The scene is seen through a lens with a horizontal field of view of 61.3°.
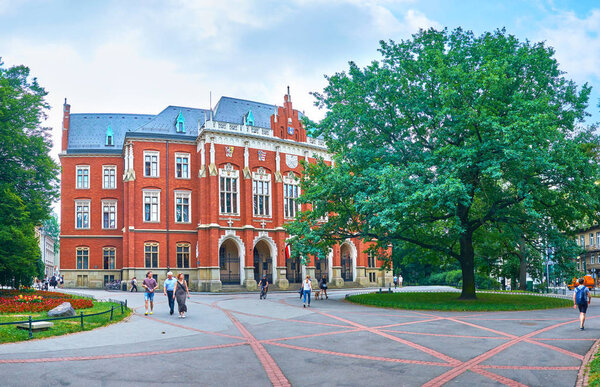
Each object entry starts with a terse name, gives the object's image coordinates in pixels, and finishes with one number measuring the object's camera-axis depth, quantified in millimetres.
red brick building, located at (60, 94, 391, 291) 45125
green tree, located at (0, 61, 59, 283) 27062
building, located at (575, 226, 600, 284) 60219
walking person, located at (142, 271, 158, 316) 20453
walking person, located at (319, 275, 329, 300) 30656
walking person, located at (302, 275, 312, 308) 24203
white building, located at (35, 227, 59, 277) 112400
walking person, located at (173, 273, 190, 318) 19012
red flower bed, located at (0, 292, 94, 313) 20078
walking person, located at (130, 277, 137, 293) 40188
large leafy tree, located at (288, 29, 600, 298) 22156
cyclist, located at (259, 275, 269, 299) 30314
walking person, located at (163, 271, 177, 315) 19942
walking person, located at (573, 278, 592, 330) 15727
